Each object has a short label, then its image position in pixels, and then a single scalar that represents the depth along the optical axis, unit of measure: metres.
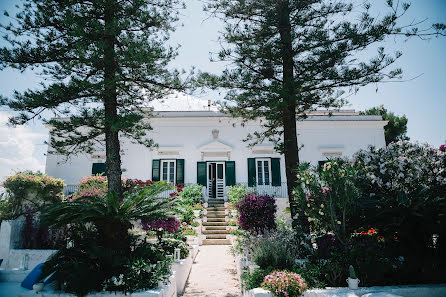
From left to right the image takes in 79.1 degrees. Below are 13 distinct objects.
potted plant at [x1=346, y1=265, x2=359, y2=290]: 4.45
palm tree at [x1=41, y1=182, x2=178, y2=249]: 4.88
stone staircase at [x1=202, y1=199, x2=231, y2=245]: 11.05
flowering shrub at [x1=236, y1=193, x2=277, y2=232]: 7.91
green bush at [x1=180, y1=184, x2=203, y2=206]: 14.53
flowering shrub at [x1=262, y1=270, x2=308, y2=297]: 4.29
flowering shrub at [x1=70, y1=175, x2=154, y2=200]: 11.55
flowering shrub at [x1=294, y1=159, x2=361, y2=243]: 5.66
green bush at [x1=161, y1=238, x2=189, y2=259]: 6.23
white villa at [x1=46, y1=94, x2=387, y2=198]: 16.55
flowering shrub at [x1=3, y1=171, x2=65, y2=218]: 10.41
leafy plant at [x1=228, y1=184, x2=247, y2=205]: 13.54
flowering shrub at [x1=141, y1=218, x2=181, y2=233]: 5.66
